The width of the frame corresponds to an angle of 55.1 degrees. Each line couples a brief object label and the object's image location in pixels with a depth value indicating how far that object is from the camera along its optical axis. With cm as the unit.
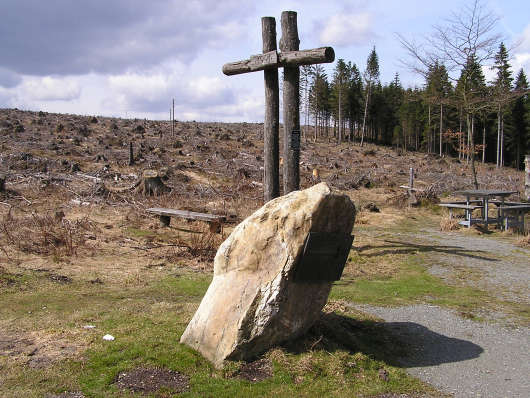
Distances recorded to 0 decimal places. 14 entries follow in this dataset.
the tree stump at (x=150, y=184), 1817
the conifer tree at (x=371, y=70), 6209
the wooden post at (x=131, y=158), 2375
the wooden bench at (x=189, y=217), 1222
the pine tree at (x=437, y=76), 1975
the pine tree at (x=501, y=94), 1891
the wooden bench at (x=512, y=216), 1509
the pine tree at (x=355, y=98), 6675
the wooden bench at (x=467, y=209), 1510
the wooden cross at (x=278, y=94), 838
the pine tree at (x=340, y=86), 6108
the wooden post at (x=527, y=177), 2025
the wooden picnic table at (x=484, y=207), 1470
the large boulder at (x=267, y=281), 475
